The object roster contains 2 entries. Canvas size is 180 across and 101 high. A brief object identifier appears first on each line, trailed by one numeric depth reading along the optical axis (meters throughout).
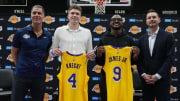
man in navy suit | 2.77
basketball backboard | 5.57
